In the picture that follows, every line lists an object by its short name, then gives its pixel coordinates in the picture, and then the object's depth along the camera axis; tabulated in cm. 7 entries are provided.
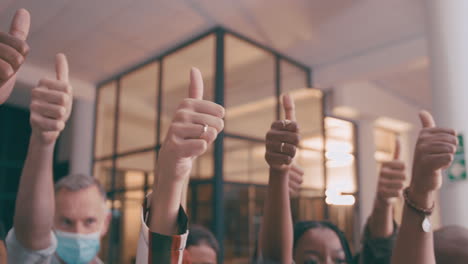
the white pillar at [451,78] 286
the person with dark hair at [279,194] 91
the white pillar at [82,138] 646
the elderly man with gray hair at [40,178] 78
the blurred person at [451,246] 96
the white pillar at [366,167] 594
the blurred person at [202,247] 157
